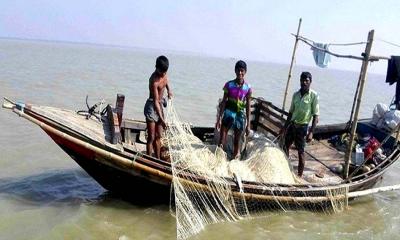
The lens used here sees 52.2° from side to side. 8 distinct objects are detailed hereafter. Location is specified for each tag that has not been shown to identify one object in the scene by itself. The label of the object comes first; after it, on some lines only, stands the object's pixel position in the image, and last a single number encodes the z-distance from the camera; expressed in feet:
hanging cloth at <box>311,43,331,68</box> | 30.26
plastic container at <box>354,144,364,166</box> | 25.93
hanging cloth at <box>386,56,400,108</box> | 27.53
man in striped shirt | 21.04
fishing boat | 17.74
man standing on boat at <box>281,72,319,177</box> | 21.74
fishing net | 18.75
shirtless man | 18.75
